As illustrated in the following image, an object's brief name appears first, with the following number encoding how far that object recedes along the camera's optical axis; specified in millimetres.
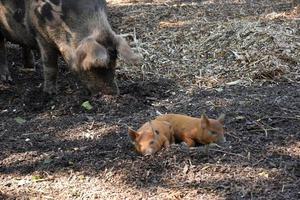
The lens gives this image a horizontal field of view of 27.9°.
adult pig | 6133
